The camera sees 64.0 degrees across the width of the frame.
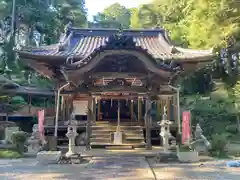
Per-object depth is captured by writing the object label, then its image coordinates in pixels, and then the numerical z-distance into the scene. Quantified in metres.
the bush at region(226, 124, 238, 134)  12.21
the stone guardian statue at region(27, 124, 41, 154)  7.62
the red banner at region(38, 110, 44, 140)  7.61
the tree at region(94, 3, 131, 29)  37.46
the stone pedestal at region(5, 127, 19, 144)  8.89
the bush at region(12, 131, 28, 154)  7.37
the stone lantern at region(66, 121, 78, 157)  6.40
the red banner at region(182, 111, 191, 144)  7.23
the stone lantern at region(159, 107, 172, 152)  6.97
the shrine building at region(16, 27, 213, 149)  7.01
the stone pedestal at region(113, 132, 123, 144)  8.06
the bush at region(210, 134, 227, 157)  7.24
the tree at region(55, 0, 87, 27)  23.50
